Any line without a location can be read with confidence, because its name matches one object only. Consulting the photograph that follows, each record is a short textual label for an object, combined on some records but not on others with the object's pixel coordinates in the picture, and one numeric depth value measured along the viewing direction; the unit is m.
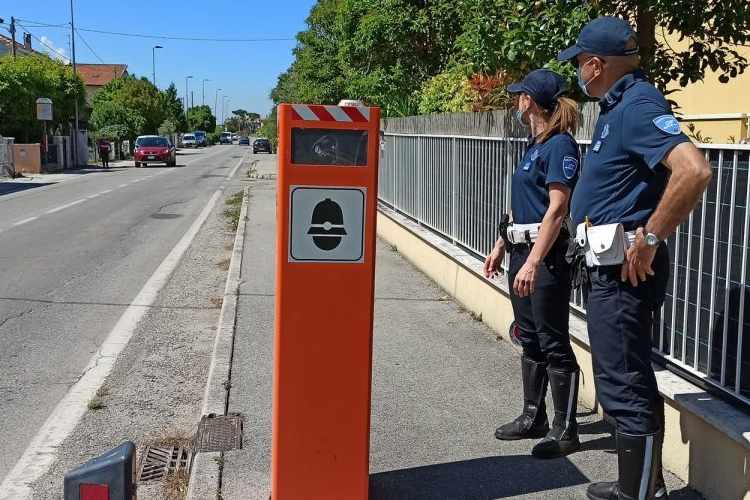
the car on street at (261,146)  68.94
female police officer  3.91
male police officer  3.11
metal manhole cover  4.36
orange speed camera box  3.37
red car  43.19
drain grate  4.18
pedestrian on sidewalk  43.28
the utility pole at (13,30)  41.69
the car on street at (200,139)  103.74
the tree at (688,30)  6.08
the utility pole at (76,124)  43.12
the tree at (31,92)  35.78
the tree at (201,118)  140.88
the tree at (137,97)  65.06
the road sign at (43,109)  36.06
